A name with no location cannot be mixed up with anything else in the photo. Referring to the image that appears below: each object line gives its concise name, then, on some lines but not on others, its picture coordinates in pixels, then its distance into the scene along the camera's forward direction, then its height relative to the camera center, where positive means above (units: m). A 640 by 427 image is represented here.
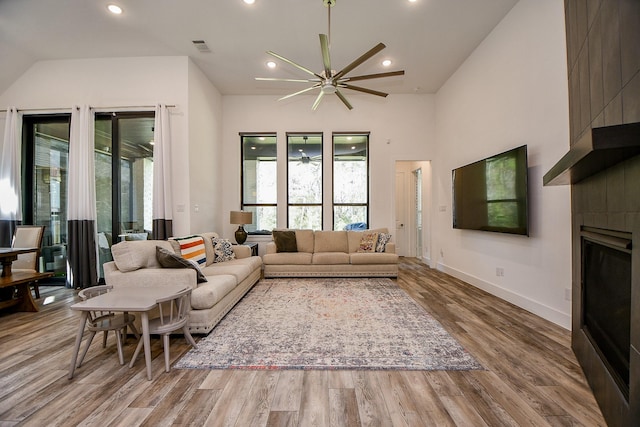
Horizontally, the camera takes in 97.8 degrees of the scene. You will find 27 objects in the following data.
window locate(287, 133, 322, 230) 6.21 +0.72
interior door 7.44 -0.01
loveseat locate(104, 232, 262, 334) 2.62 -0.61
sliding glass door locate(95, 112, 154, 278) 4.61 +0.60
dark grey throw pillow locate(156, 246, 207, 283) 2.76 -0.45
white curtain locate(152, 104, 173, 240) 4.36 +0.58
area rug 2.10 -1.13
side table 5.46 -0.70
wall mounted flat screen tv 3.24 +0.25
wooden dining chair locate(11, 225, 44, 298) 3.58 -0.38
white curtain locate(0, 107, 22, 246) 4.34 +0.55
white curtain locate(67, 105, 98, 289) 4.38 +0.12
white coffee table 1.85 -0.62
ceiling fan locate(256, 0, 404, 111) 2.94 +1.60
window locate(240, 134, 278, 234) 6.22 +0.70
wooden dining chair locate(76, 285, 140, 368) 2.06 -0.84
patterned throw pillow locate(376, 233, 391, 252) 5.24 -0.53
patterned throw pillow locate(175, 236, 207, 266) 3.50 -0.45
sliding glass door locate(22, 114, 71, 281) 4.63 +0.60
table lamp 5.42 -0.07
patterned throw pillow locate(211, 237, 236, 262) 4.31 -0.57
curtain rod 4.48 +1.73
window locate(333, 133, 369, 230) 6.22 +0.70
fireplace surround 1.20 -0.31
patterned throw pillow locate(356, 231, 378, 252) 5.29 -0.56
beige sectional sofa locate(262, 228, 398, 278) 4.98 -0.91
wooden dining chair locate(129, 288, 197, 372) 2.01 -0.83
